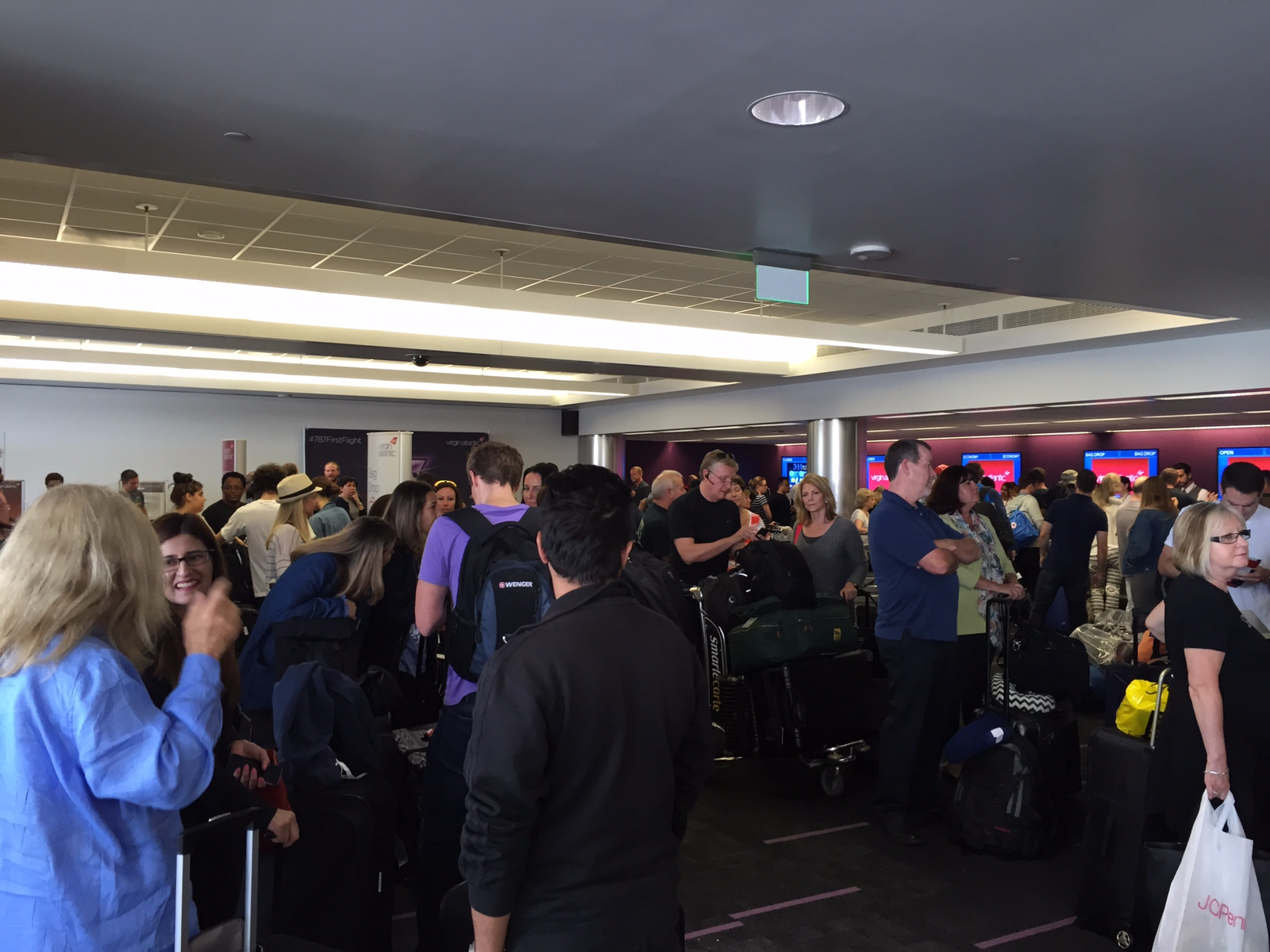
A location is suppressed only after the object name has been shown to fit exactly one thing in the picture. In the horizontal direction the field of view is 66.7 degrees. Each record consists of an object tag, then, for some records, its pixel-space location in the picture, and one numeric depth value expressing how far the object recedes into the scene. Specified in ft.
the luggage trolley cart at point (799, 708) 15.79
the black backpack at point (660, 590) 9.06
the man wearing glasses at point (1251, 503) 14.61
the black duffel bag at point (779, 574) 16.40
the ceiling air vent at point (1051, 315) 27.82
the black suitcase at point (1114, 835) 10.47
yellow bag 10.95
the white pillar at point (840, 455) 41.47
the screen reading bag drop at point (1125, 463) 48.55
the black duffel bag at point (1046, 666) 14.29
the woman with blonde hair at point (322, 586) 10.89
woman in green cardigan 14.64
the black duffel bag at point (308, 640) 10.44
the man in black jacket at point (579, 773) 5.16
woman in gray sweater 19.22
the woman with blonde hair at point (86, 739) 4.96
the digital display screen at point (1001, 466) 53.64
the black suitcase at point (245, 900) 5.30
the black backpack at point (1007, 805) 12.98
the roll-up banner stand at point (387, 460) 44.09
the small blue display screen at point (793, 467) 65.82
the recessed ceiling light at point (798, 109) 10.44
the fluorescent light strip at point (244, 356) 34.63
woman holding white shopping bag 9.11
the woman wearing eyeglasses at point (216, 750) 6.95
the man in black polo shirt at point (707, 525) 18.39
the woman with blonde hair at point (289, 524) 18.58
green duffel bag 15.96
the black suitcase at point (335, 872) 8.34
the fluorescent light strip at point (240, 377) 38.40
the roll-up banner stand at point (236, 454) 42.22
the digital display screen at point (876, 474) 56.93
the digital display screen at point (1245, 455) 44.27
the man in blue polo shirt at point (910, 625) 13.74
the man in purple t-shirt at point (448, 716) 9.23
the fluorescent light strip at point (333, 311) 19.63
